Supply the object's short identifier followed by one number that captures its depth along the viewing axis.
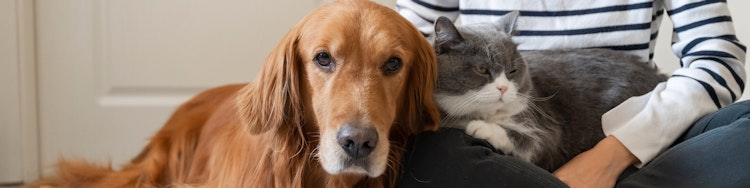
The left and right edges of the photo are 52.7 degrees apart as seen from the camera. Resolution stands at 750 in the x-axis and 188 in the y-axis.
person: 1.21
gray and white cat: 1.27
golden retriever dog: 1.07
